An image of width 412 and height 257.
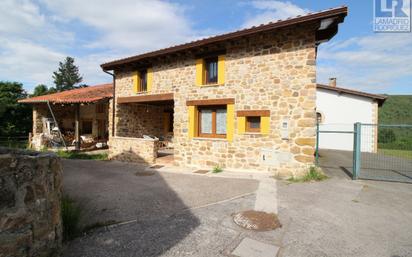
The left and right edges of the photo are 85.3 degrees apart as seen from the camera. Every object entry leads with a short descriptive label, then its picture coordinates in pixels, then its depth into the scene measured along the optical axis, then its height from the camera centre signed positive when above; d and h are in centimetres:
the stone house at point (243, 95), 700 +123
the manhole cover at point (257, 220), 378 -165
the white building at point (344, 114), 1513 +110
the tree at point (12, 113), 1791 +102
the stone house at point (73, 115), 1295 +76
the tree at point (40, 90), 2609 +421
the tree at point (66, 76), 5047 +1145
